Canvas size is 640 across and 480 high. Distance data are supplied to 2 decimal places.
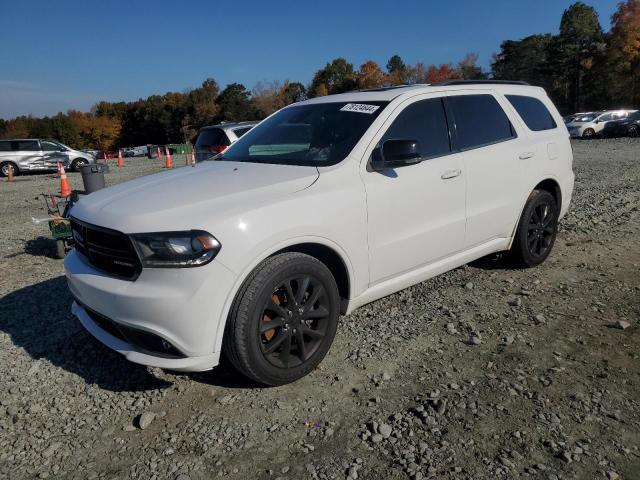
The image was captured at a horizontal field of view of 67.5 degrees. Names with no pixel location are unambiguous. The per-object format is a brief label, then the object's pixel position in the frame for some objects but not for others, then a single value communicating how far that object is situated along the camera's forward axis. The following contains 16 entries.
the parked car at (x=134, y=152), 50.09
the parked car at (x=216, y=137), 10.42
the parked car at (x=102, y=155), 35.93
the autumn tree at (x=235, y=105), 74.25
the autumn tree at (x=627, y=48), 45.38
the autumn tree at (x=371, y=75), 75.38
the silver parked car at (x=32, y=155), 20.22
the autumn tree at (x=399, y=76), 75.44
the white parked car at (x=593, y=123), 26.95
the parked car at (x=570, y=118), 28.91
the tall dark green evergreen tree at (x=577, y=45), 51.44
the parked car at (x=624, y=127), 25.78
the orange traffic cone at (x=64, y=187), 8.02
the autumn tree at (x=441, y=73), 74.12
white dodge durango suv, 2.55
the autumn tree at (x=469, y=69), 68.53
